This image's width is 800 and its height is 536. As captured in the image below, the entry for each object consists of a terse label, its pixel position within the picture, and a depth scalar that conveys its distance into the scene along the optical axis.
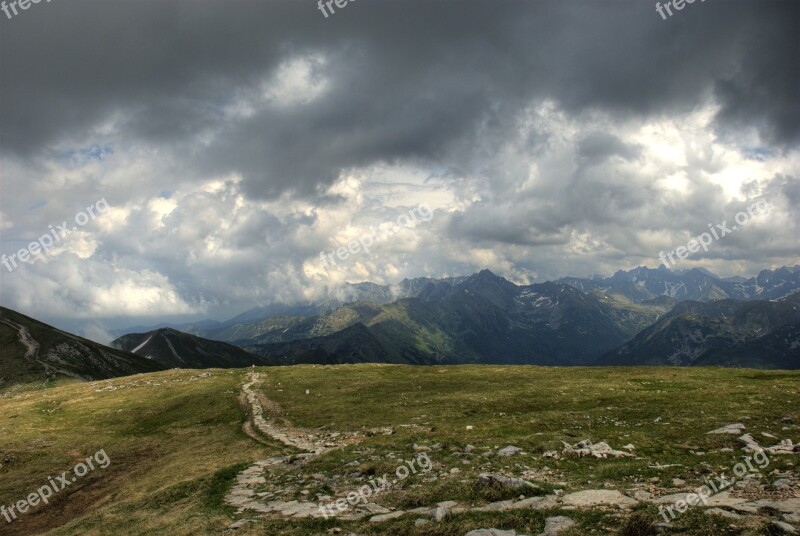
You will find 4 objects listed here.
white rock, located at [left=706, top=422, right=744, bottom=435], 27.78
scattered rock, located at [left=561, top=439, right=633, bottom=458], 24.93
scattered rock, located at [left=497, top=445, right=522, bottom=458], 26.37
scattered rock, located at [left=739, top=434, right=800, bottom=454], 22.98
